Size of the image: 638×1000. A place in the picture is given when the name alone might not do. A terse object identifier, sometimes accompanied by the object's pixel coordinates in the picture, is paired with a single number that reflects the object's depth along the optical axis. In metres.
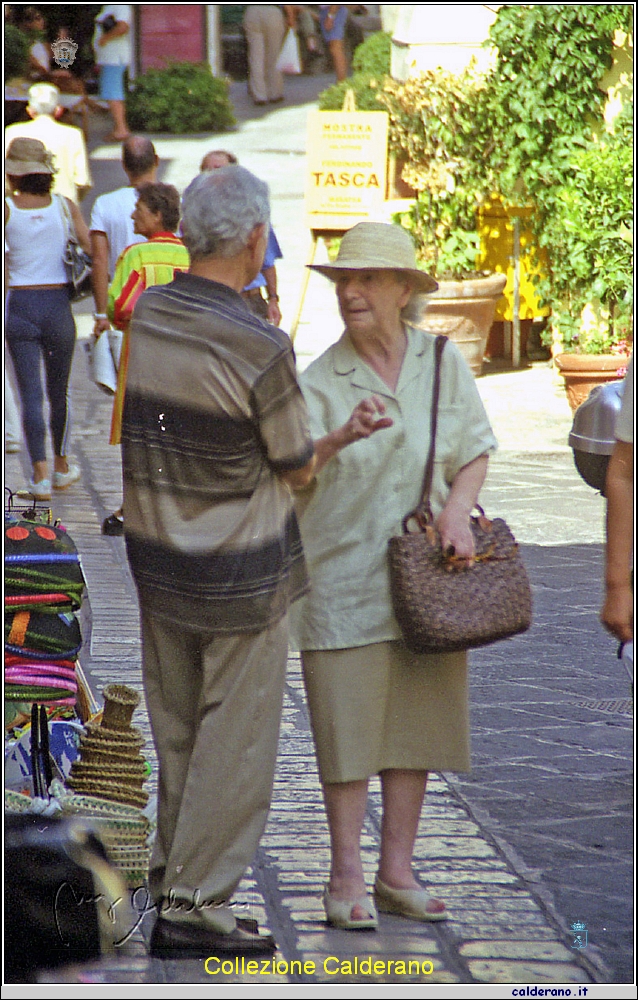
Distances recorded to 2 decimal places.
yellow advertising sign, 24.42
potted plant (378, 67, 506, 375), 23.55
